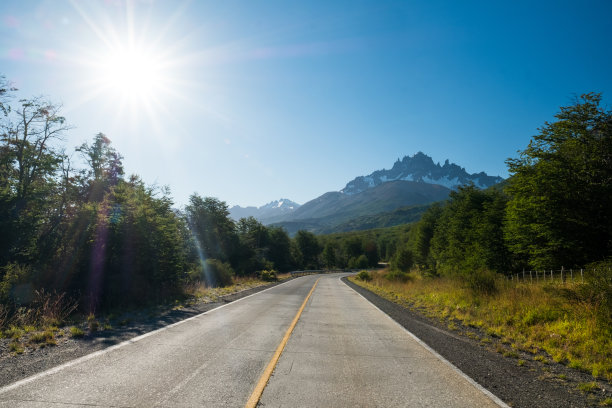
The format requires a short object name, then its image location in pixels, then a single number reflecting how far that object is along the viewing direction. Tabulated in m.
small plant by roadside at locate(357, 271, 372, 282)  44.79
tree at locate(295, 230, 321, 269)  107.50
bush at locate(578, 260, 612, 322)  7.48
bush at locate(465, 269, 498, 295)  13.30
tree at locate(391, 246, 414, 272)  70.44
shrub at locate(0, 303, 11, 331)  7.64
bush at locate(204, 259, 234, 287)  26.28
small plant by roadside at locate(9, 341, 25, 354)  5.91
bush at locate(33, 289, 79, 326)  8.55
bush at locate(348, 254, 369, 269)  111.62
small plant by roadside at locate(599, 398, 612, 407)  4.60
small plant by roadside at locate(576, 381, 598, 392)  5.14
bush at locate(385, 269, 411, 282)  33.14
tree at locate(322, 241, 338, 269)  113.07
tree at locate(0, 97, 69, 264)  13.55
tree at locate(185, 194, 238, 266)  47.31
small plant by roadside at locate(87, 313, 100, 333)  8.04
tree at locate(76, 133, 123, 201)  28.64
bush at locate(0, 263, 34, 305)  10.02
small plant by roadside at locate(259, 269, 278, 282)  40.44
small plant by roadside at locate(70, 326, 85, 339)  7.37
